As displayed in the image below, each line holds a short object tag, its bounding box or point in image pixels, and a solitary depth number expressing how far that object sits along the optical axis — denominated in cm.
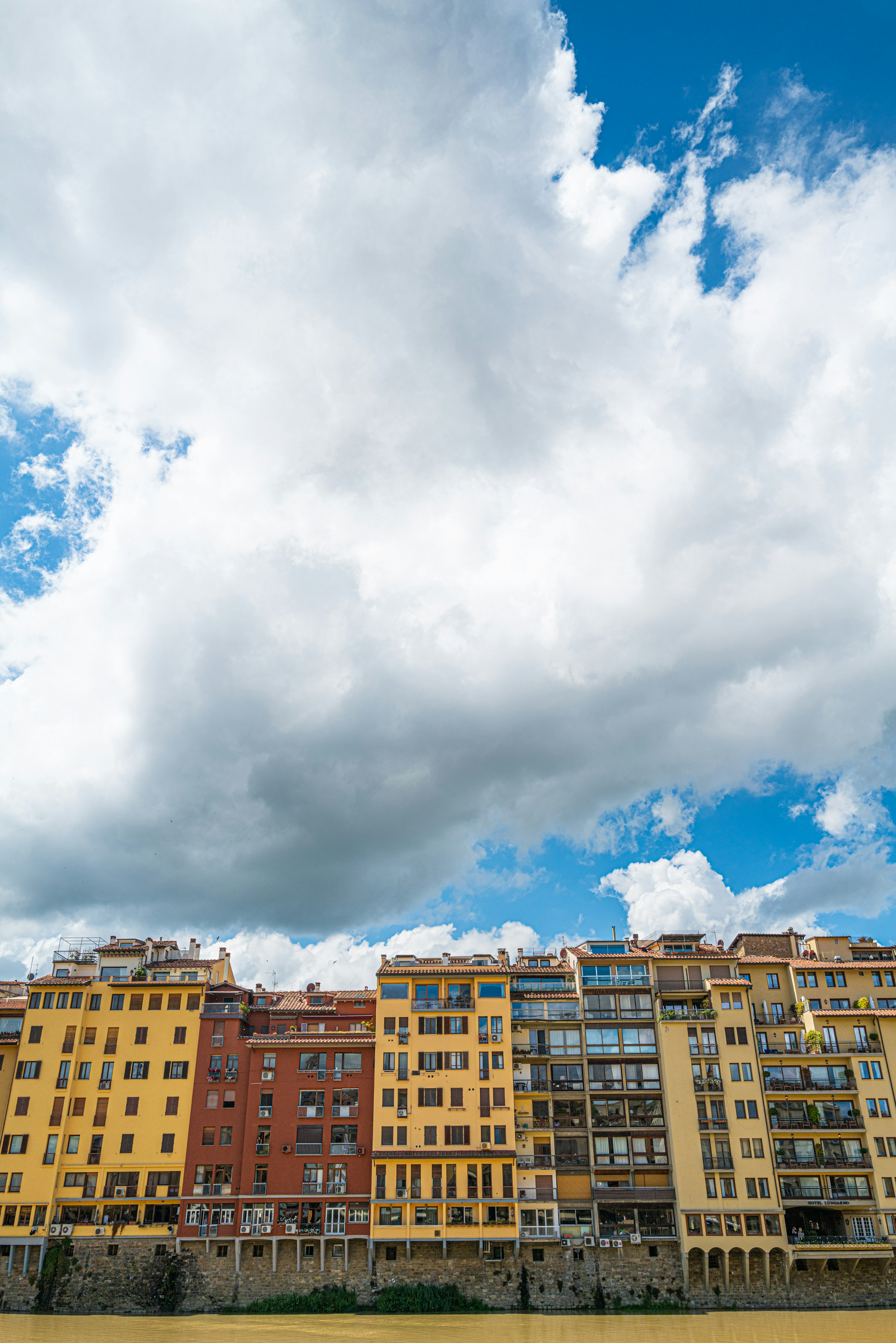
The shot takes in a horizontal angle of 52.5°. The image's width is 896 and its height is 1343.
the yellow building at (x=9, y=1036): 7819
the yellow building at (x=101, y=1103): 7406
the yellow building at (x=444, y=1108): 7262
